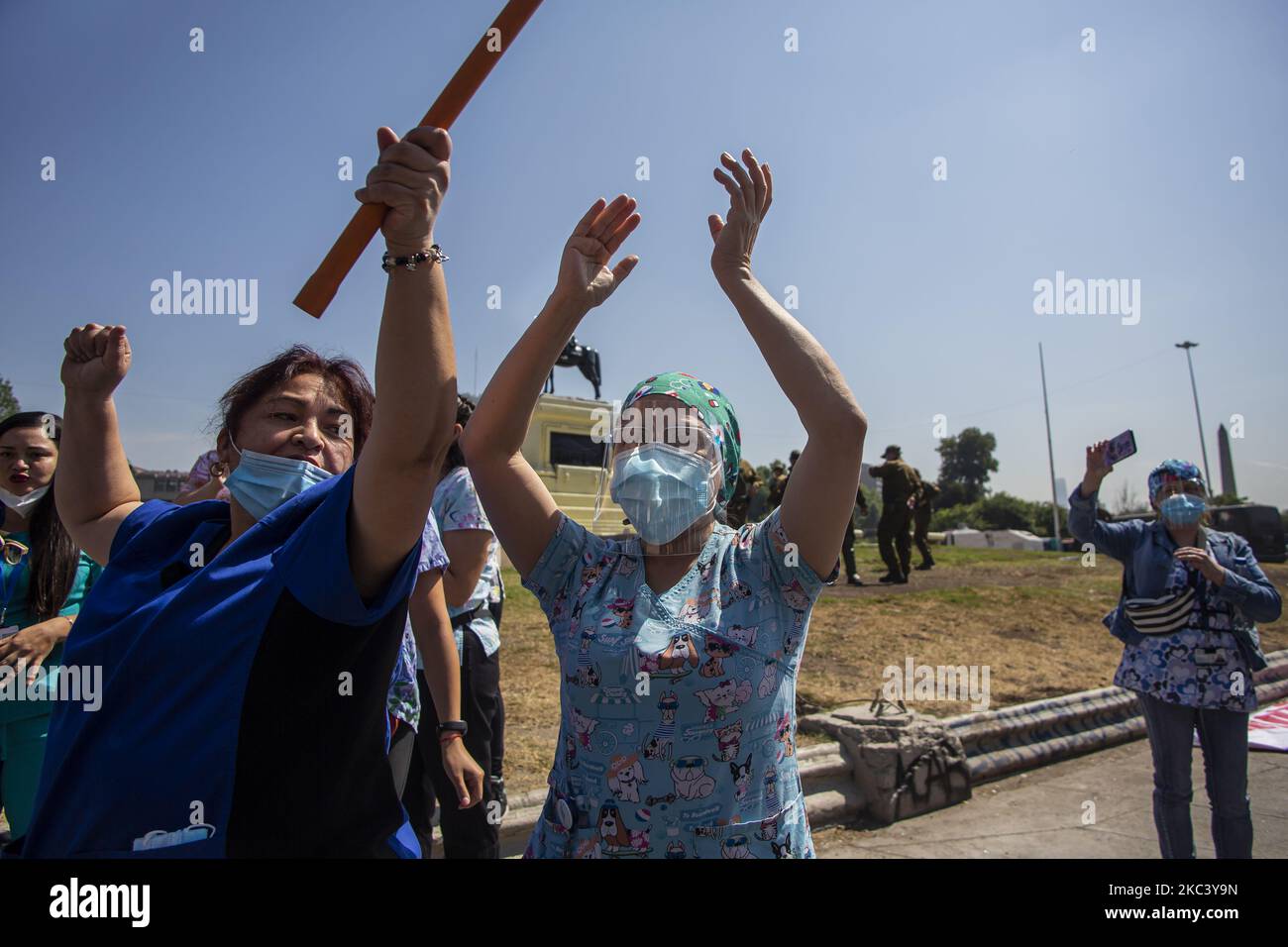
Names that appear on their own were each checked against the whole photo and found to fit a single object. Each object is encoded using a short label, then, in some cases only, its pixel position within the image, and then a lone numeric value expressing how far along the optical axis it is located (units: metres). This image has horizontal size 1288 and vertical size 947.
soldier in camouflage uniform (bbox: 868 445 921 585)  12.88
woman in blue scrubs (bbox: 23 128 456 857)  1.27
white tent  36.38
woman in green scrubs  3.04
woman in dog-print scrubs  1.82
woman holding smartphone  3.71
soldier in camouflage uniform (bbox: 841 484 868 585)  12.41
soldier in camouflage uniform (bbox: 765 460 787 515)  12.47
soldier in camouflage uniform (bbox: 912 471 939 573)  15.11
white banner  6.26
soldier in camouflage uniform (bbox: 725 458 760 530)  11.96
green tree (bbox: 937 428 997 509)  71.12
